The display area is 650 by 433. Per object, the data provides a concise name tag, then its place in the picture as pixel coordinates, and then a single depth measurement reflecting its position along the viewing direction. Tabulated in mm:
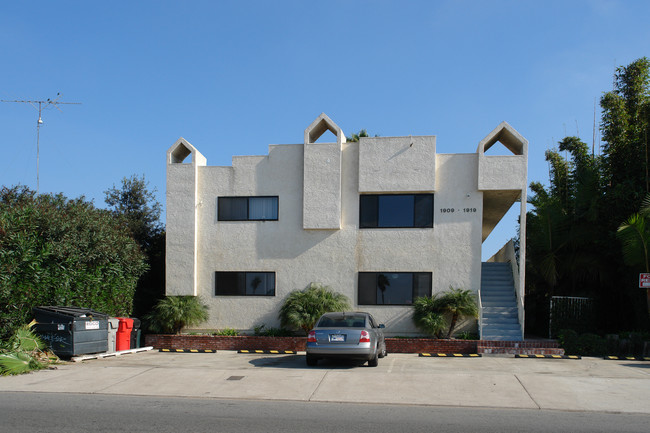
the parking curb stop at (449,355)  16952
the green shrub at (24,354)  12797
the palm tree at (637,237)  16828
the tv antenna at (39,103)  20661
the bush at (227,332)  19188
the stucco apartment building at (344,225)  18719
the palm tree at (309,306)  18109
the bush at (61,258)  14625
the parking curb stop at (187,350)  18172
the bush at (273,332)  18842
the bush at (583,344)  16953
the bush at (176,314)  18922
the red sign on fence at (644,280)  16266
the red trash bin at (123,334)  17250
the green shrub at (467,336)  18156
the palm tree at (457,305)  17828
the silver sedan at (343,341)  13836
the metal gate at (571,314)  18891
